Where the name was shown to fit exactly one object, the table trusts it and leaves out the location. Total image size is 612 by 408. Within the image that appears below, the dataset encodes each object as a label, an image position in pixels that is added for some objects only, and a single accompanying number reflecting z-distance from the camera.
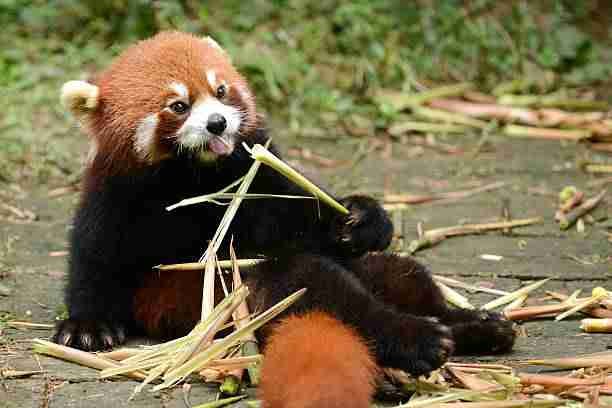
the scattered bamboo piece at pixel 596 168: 10.98
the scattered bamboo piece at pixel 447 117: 12.98
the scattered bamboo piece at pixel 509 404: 5.30
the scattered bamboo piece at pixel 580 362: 5.98
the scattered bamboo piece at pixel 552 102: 13.20
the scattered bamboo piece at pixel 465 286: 7.89
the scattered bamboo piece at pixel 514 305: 7.30
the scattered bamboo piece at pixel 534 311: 7.26
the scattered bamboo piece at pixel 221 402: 5.55
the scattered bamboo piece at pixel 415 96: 13.58
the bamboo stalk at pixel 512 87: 13.94
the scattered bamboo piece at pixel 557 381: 5.67
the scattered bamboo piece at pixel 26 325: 7.25
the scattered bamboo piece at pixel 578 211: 9.48
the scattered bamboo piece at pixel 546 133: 12.24
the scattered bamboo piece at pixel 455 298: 7.52
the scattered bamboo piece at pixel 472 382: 5.63
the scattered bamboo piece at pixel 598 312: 7.17
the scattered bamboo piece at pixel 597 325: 6.85
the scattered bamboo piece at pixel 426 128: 12.89
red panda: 6.78
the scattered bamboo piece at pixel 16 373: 6.14
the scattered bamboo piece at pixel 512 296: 7.58
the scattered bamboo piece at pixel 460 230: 9.15
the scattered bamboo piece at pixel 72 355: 6.24
